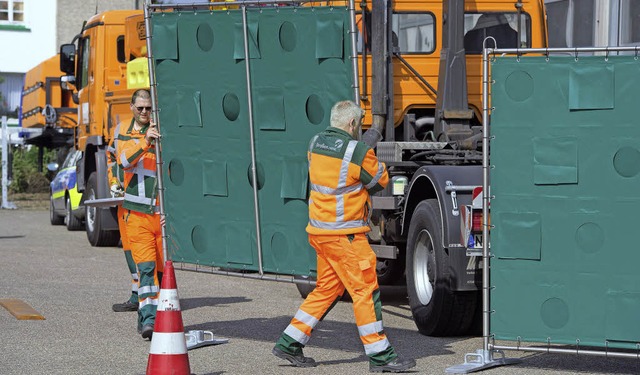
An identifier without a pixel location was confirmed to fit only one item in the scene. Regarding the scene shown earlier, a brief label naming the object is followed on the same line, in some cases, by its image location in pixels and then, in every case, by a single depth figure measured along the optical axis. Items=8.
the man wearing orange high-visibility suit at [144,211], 15.40
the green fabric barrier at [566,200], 12.75
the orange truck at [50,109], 42.86
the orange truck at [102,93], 29.04
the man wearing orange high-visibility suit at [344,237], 13.07
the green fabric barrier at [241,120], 14.27
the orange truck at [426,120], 14.90
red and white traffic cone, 11.97
